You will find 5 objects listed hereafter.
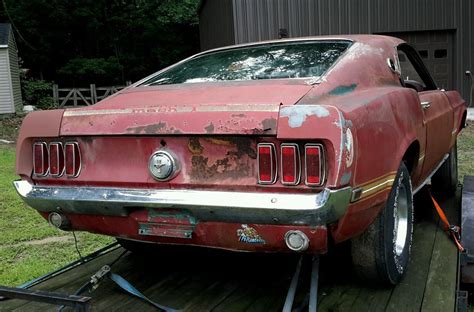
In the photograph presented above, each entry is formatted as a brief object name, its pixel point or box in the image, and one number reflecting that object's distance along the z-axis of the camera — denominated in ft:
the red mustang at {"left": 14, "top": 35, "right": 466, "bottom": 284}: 7.30
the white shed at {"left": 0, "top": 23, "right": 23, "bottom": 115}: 74.43
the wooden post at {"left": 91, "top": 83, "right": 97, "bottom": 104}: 97.09
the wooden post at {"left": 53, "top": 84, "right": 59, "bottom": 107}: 92.99
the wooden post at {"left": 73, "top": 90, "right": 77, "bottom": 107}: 94.03
